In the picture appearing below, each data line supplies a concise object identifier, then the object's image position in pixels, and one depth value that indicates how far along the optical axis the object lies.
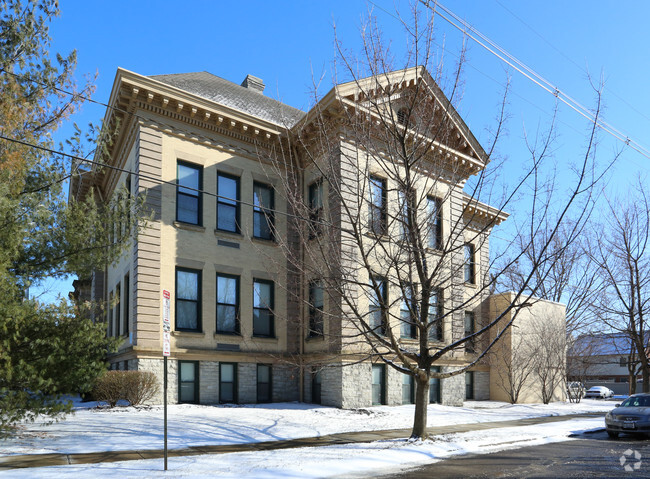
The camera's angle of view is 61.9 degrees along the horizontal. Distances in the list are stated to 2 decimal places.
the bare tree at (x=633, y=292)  25.17
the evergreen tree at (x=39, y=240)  9.45
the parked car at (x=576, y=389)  30.50
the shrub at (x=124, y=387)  16.20
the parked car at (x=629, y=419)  14.81
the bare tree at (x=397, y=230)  12.71
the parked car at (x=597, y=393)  40.84
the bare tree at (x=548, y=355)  27.86
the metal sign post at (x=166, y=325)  9.15
